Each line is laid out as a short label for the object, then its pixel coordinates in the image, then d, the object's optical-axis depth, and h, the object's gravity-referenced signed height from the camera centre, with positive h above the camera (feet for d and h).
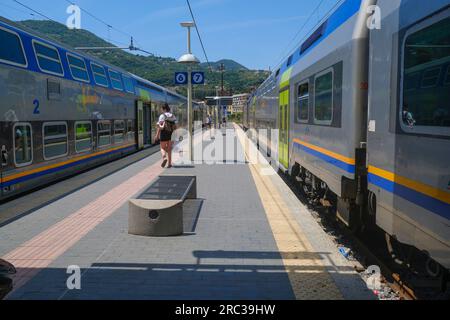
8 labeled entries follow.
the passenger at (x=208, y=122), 191.44 +0.41
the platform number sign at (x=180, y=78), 51.39 +4.86
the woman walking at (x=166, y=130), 46.11 -0.69
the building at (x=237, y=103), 404.28 +18.23
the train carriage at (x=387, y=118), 11.57 +0.17
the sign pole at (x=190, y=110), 51.37 +1.47
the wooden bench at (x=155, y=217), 21.03 -4.19
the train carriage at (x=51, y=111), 26.76 +0.89
